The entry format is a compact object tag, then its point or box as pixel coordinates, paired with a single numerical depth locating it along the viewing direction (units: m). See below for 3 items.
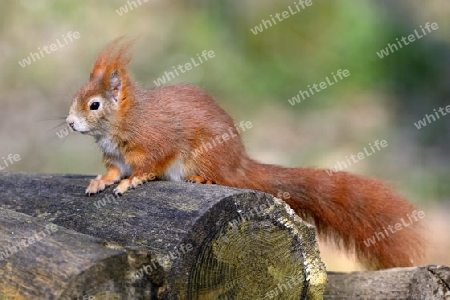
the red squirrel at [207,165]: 4.89
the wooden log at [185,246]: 3.28
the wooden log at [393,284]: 4.48
